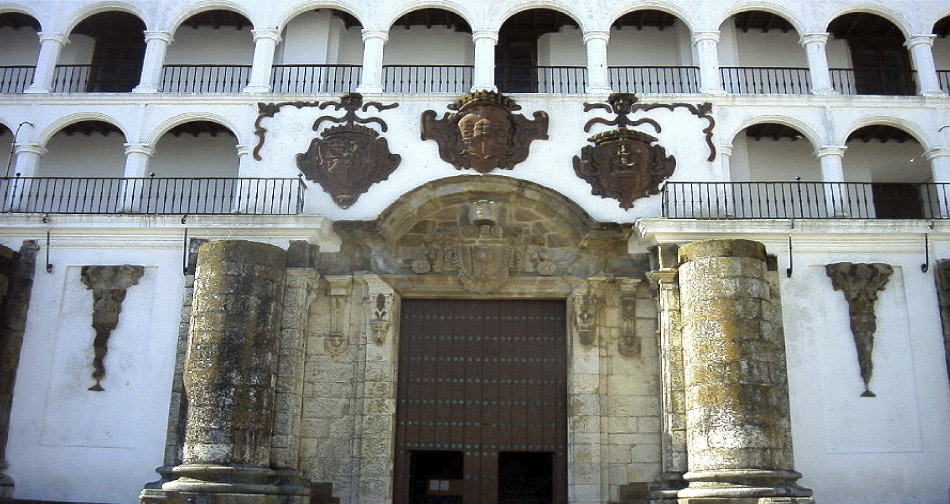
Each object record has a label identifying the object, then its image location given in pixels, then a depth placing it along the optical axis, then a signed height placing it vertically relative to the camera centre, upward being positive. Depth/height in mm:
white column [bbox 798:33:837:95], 13805 +6501
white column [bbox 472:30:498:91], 13734 +6405
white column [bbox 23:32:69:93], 14227 +6477
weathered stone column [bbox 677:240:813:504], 10547 +1405
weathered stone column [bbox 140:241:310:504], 10727 +1301
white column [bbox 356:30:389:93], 13773 +6388
